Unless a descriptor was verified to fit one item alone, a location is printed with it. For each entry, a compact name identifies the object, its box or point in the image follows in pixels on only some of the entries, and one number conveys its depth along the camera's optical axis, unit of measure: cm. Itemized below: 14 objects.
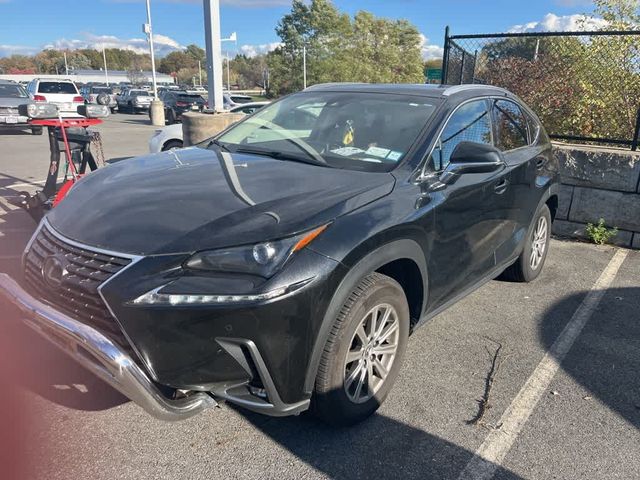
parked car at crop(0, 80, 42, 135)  1720
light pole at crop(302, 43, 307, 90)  4419
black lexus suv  217
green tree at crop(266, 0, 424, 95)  4231
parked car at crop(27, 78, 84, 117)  2121
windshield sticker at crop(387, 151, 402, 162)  315
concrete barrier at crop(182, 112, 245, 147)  831
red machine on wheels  589
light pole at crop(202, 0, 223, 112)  891
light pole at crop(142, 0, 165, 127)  2514
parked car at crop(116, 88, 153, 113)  3419
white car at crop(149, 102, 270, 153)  988
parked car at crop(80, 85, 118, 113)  3547
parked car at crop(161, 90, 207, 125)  2842
